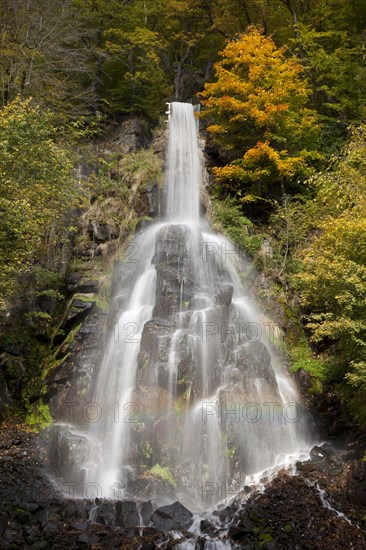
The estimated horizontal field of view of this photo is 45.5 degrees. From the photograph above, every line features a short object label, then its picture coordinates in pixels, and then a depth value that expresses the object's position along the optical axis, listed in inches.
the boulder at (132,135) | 826.8
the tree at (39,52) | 666.8
